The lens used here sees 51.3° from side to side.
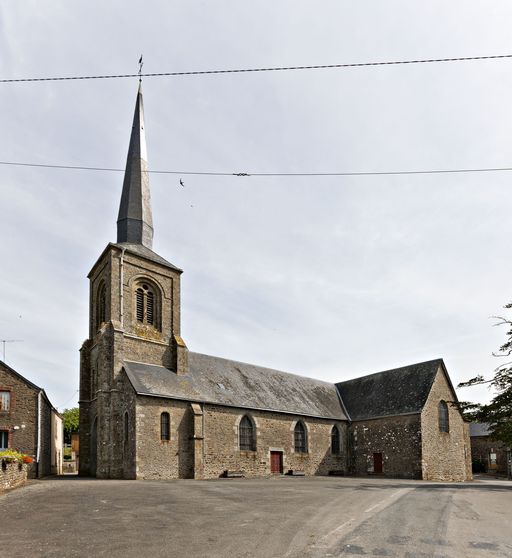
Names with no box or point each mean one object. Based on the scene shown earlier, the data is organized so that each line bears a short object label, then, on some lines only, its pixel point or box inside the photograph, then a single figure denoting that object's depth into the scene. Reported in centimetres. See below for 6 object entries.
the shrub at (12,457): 1854
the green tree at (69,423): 6631
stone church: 2734
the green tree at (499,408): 2303
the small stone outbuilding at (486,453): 5559
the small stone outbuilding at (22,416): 2775
